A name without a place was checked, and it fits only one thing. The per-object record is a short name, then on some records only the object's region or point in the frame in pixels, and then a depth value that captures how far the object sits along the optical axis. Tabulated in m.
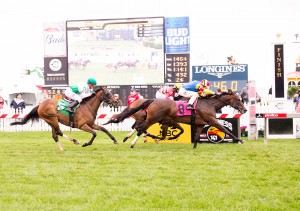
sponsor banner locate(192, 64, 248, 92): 25.50
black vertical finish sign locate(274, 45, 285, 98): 18.91
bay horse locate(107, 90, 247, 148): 13.08
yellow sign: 15.39
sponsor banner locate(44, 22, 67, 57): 37.38
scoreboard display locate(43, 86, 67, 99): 36.34
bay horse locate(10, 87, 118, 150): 13.34
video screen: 36.94
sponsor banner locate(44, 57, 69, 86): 37.34
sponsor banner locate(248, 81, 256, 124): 17.05
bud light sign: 35.53
